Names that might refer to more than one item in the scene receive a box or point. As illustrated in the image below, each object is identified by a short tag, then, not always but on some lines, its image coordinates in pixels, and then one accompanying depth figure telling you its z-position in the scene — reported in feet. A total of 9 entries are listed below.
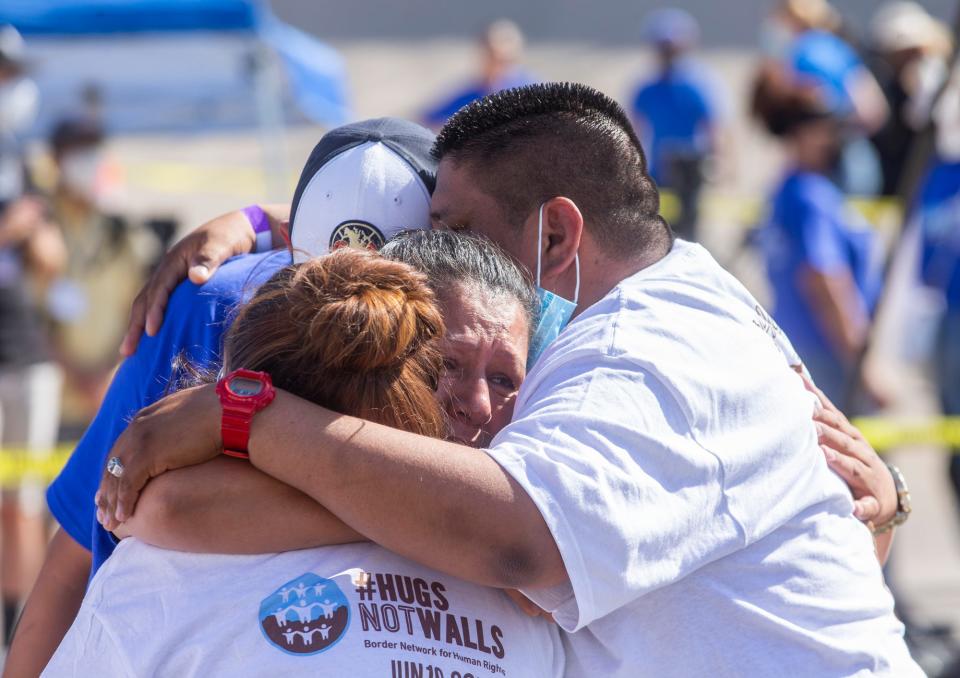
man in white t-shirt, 12.42
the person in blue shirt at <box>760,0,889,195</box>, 50.83
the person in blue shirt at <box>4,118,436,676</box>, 16.08
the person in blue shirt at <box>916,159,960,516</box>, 40.37
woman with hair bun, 12.19
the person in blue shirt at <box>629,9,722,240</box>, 63.31
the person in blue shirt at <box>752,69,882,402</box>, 40.52
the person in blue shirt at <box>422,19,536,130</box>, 61.82
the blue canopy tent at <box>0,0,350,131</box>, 56.65
